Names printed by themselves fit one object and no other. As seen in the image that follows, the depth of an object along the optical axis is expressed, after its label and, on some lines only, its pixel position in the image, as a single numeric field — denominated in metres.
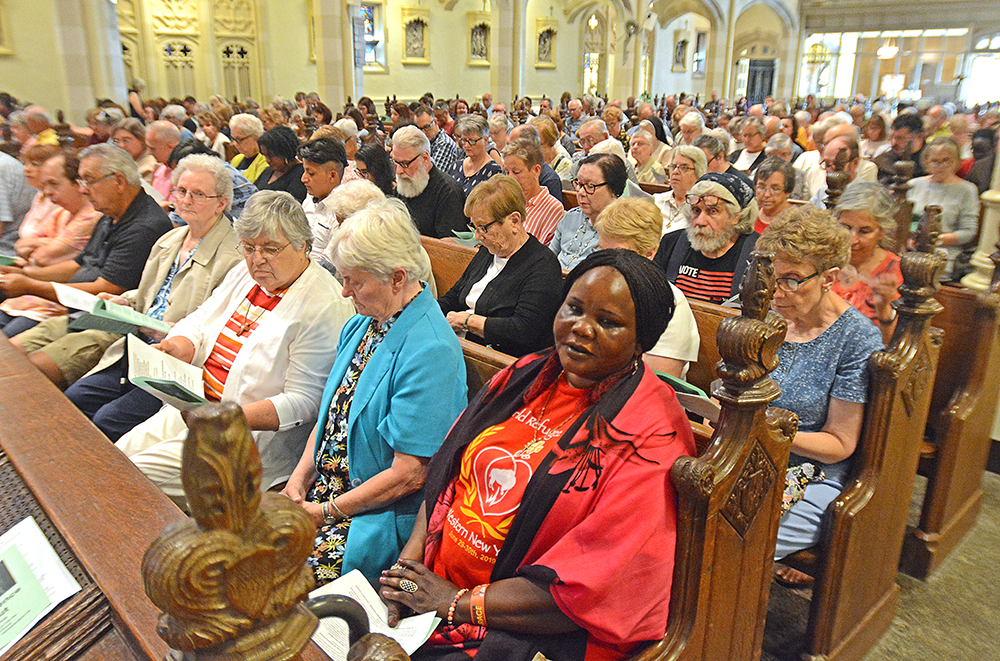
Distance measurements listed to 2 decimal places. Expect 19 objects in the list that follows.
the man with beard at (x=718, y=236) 3.21
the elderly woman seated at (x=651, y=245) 2.42
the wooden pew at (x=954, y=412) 2.74
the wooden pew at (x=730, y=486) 1.39
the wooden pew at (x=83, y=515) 1.15
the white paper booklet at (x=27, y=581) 1.22
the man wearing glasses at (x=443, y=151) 6.85
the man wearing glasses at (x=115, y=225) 3.68
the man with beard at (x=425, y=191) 4.76
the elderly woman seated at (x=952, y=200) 4.65
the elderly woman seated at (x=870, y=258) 2.76
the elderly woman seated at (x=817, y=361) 2.12
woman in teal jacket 2.02
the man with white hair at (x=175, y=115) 9.14
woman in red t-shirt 1.38
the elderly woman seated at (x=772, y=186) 4.09
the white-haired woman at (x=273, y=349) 2.50
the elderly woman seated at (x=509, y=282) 2.94
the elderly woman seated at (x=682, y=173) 4.32
